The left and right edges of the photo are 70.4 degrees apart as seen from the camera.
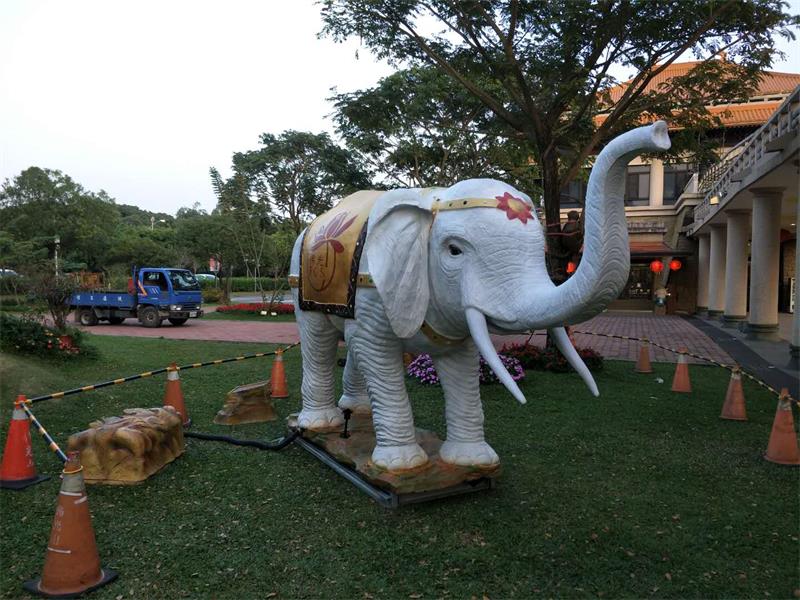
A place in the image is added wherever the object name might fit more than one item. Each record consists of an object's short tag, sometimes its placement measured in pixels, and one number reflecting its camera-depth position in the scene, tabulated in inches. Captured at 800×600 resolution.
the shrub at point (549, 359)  346.3
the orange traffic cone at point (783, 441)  182.4
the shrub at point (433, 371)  297.0
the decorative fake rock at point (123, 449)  157.6
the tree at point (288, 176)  816.3
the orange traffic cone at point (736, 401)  239.7
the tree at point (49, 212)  1175.6
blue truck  642.2
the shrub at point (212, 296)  1131.5
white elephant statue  97.3
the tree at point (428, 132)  478.6
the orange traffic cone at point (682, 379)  297.3
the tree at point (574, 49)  308.3
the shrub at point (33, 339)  324.2
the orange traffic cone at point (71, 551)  106.1
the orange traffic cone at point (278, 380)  279.1
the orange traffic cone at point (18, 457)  154.9
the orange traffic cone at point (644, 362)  357.7
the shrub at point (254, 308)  837.2
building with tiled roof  925.2
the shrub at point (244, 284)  1790.5
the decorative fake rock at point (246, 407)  225.9
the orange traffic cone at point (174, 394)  225.1
